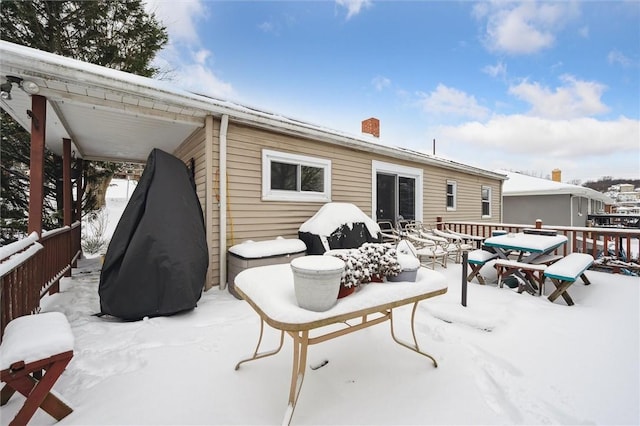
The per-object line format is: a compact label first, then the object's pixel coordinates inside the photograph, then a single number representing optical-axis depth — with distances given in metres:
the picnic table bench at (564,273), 3.17
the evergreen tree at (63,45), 6.07
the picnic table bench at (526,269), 3.66
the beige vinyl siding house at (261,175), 4.17
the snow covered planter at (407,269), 1.86
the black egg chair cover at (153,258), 2.95
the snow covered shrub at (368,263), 1.59
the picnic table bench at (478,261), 4.28
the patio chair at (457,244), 5.63
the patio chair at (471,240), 6.18
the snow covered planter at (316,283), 1.33
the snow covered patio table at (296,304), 1.30
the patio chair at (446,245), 5.50
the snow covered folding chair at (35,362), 1.28
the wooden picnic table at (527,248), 3.74
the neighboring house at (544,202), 13.18
